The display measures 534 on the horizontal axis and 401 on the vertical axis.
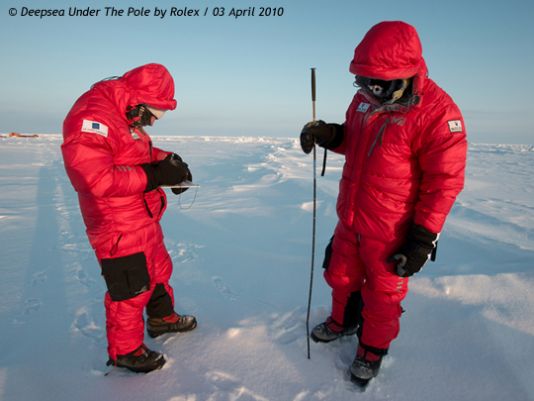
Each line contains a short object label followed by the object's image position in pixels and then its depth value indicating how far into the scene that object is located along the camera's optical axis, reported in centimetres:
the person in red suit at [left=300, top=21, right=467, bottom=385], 160
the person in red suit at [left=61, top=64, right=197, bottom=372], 160
